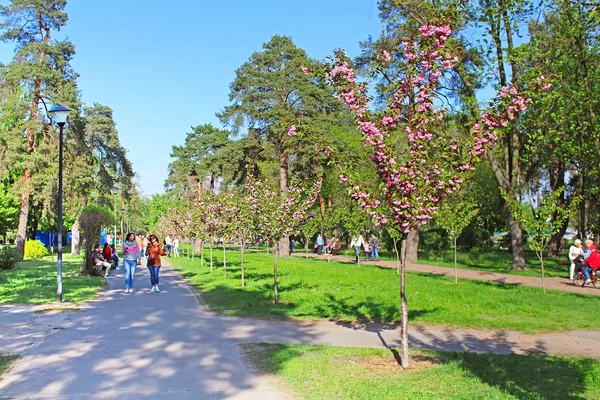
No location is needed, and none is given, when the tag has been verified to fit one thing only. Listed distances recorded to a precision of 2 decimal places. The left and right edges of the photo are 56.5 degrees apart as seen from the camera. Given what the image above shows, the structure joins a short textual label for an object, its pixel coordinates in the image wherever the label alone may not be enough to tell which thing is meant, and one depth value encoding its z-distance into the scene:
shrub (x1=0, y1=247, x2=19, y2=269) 24.94
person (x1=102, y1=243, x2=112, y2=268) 24.49
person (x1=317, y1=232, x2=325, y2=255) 44.22
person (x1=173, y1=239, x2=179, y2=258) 46.66
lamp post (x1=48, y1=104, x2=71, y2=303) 13.49
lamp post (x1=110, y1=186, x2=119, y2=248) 45.94
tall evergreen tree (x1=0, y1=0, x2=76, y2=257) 32.84
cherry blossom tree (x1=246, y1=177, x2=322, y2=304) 15.22
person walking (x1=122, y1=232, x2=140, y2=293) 16.56
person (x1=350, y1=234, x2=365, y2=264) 30.30
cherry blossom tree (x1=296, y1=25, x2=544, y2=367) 7.30
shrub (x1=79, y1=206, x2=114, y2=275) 21.44
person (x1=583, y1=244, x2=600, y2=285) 19.27
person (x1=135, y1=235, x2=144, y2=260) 38.98
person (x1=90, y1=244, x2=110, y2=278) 21.78
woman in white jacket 20.95
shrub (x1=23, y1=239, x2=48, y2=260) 36.81
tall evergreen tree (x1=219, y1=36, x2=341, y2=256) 39.47
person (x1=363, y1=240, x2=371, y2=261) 33.88
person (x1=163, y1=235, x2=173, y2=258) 47.57
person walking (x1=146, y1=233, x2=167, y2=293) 16.55
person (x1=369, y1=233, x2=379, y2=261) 35.00
